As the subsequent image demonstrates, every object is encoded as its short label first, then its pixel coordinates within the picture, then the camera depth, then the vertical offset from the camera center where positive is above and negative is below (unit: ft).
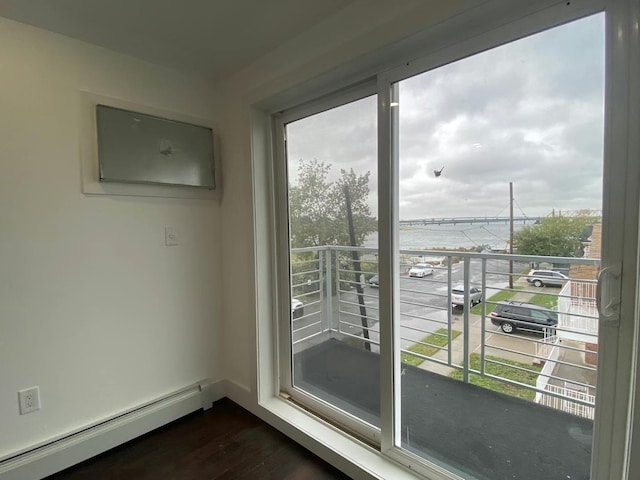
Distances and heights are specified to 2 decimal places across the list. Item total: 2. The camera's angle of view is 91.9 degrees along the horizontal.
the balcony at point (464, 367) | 3.94 -2.28
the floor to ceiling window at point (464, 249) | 3.53 -0.40
